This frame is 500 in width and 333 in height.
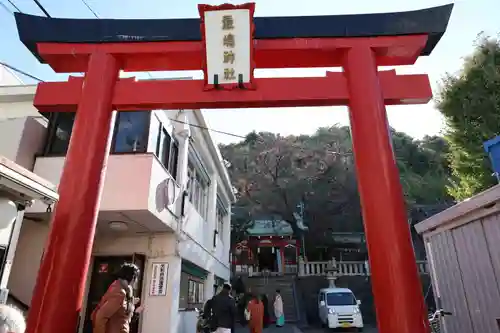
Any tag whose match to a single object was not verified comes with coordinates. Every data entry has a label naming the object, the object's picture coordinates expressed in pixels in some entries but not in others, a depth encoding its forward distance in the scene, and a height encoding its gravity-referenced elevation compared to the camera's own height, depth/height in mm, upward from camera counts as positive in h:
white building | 7695 +2107
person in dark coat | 7676 -64
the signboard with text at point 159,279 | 8609 +657
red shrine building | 27719 +4539
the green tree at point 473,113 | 11055 +5726
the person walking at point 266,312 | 18531 -247
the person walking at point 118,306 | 4285 +28
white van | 16922 -90
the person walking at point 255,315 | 10680 -208
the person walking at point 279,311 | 17844 -164
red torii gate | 4301 +2882
